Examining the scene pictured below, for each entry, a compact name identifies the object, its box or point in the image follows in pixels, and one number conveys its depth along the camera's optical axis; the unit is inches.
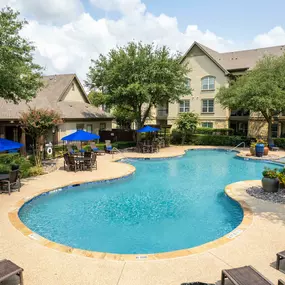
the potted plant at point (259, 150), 871.7
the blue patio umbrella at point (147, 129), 970.7
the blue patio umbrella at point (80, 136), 681.0
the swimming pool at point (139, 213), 320.2
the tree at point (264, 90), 924.0
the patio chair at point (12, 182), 439.6
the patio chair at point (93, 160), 652.2
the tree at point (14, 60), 436.9
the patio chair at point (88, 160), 636.6
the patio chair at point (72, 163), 629.7
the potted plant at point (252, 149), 898.6
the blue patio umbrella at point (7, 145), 477.9
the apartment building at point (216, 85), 1289.4
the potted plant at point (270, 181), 453.7
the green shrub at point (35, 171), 568.7
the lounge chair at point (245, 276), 184.1
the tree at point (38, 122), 582.9
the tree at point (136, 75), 971.3
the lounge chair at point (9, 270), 189.9
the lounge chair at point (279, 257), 222.5
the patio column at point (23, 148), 790.2
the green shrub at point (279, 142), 1077.8
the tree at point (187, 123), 1169.4
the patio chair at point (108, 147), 931.3
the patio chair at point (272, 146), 1040.8
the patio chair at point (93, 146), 905.6
